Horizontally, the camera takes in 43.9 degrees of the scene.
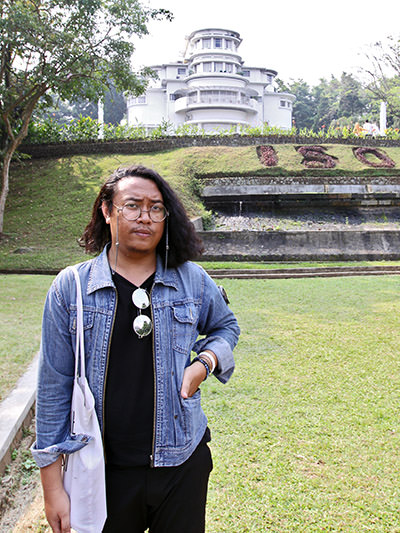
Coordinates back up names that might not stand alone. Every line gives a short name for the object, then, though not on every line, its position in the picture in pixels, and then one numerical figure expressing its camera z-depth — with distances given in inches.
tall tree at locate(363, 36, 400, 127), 1182.3
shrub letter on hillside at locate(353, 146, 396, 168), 702.3
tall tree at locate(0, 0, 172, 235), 486.3
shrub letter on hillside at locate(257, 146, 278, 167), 684.7
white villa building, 1537.9
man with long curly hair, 56.9
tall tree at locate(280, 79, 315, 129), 2162.9
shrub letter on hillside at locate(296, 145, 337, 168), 685.9
